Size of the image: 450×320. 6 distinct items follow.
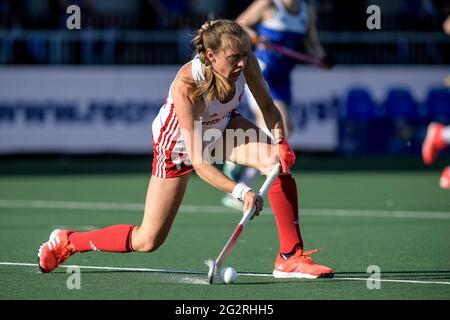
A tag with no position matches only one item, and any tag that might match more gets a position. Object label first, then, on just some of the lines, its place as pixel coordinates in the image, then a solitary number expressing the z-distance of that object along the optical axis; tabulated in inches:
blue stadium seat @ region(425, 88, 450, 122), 659.4
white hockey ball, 248.8
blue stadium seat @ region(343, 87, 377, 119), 660.7
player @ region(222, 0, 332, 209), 433.7
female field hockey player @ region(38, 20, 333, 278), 245.3
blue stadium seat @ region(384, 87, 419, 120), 660.7
